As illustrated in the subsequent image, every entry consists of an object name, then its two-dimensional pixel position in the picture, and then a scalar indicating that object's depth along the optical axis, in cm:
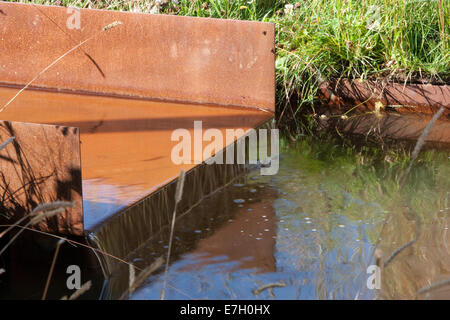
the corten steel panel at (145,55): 810
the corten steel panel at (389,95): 872
